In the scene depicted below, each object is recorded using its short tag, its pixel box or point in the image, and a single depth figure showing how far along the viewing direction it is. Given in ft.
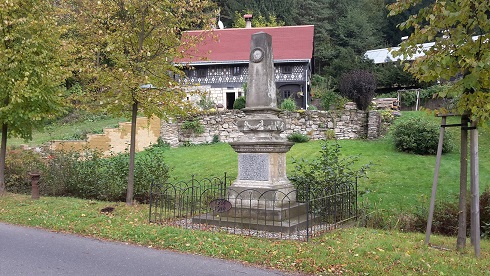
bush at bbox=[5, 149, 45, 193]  42.14
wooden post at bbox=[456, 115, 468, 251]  20.99
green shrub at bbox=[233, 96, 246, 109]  84.58
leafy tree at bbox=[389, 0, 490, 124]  19.39
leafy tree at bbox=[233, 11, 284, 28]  143.37
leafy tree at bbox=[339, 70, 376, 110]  73.46
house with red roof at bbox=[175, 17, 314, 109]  106.11
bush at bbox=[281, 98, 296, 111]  76.26
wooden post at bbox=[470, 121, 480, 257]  20.14
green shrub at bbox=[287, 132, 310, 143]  68.74
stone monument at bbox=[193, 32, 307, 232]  26.49
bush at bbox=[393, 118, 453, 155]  53.42
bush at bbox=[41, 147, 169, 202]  37.29
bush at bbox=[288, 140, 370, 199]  30.14
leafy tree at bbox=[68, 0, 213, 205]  32.53
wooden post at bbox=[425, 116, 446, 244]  21.58
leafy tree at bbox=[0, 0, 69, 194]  34.99
